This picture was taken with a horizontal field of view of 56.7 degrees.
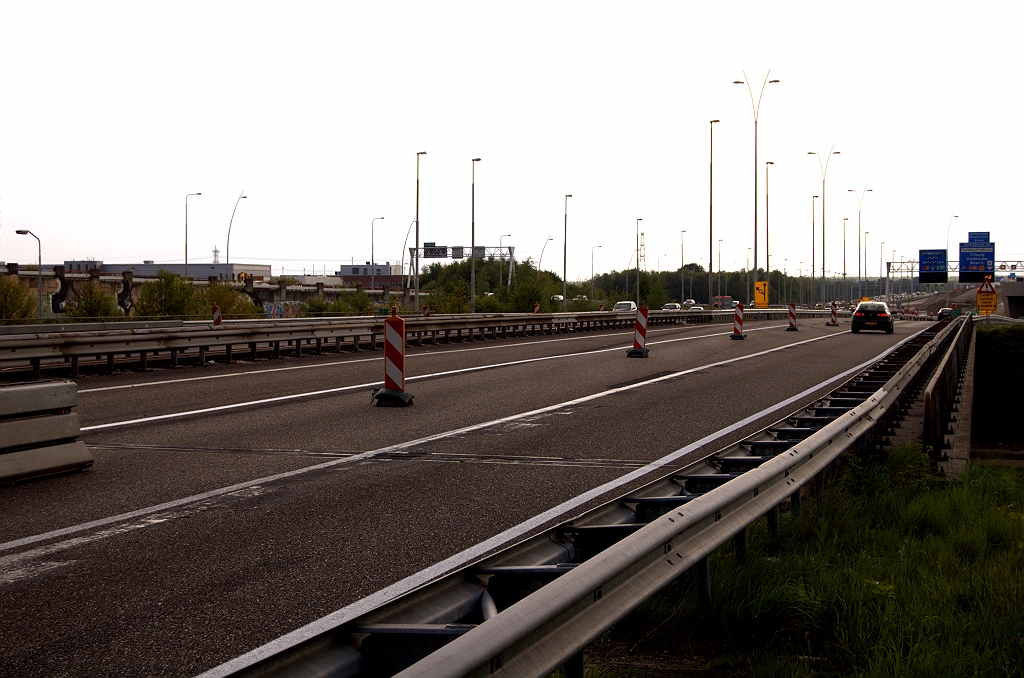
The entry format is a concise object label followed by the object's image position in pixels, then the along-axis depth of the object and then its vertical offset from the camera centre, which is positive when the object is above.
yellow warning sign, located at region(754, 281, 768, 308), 67.32 +0.48
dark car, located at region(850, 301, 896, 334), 40.91 -0.70
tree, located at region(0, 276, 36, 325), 43.03 -0.06
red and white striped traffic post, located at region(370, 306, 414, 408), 13.33 -0.98
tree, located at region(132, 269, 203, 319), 49.06 +0.11
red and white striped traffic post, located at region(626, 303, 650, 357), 23.55 -0.97
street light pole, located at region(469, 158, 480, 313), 61.41 +4.57
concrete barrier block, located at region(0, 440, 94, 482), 7.78 -1.37
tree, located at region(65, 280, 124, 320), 45.31 -0.19
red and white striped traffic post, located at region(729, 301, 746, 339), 33.44 -0.84
